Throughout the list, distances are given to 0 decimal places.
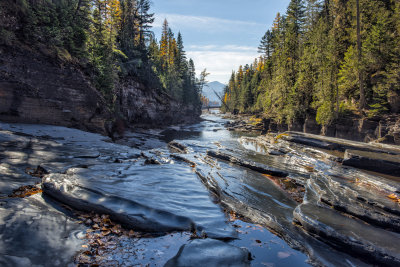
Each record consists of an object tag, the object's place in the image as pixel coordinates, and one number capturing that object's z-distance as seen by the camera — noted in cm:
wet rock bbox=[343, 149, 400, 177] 991
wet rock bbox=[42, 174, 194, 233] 416
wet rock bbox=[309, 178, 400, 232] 512
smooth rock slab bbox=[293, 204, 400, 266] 393
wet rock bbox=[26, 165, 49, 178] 591
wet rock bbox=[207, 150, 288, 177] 968
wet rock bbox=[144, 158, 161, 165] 969
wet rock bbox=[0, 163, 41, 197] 449
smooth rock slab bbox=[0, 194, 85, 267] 271
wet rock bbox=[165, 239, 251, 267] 320
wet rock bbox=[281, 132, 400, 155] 1293
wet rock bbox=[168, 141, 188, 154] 1551
